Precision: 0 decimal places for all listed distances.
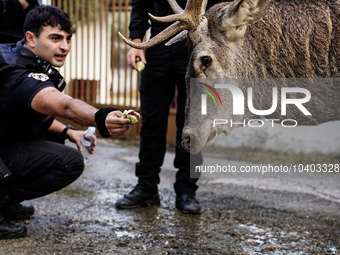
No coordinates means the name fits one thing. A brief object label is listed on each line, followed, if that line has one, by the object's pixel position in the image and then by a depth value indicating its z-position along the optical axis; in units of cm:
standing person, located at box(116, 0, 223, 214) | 396
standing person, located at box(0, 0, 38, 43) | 456
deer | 286
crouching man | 311
